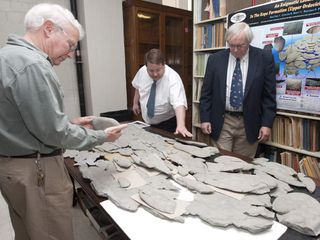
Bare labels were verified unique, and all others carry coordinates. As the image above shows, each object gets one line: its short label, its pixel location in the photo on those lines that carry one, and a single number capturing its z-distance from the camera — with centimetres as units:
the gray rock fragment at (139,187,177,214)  86
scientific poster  182
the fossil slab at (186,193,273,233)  77
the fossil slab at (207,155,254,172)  113
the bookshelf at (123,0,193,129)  324
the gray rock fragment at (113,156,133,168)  121
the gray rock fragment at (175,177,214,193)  97
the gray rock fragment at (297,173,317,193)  98
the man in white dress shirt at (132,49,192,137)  185
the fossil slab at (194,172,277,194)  95
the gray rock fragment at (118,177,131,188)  103
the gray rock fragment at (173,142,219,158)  132
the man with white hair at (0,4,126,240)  82
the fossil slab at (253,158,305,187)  103
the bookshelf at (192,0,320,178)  200
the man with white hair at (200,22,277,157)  187
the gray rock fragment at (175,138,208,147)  148
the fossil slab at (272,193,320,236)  74
